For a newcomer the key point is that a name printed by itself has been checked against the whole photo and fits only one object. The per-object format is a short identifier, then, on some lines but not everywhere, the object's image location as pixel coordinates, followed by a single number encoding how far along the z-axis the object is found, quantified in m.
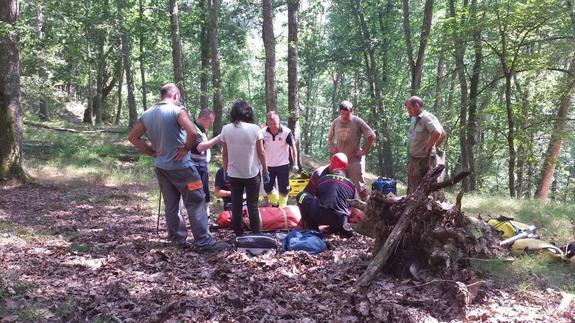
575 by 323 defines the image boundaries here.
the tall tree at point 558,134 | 12.40
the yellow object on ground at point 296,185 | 9.19
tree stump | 4.28
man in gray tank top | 5.59
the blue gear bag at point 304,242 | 5.62
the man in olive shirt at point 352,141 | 7.97
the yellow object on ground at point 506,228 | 5.90
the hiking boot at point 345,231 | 6.39
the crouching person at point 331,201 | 6.20
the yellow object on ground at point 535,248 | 5.21
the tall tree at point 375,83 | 20.75
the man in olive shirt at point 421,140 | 7.00
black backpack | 5.55
